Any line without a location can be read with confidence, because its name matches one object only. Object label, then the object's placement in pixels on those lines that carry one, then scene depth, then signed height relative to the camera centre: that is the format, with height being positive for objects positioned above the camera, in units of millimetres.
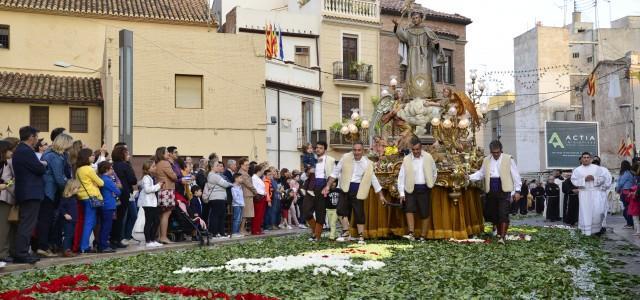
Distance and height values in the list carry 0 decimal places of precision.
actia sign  44938 +1212
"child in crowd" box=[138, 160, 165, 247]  15680 -719
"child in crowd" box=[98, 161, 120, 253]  14477 -677
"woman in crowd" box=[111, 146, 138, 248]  15477 -366
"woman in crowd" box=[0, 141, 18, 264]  12148 -594
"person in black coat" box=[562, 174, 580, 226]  24266 -1371
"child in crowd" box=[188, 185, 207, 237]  17047 -905
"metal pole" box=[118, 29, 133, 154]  20750 +2137
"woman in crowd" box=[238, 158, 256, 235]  19812 -656
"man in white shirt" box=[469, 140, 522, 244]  15484 -367
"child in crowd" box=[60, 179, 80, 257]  13531 -755
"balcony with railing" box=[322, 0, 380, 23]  42031 +8295
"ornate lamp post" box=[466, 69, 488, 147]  17141 +1595
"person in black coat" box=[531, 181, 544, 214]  37656 -1565
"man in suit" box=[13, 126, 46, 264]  12109 -381
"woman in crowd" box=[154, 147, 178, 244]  15922 -417
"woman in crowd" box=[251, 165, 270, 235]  20234 -959
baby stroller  16547 -1261
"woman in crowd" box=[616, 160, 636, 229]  21147 -525
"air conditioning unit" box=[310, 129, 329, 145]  40062 +1504
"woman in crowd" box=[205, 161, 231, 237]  18125 -756
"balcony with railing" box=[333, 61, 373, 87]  42594 +4902
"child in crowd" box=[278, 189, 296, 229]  23219 -1133
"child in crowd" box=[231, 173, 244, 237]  19297 -878
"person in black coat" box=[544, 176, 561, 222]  29047 -1391
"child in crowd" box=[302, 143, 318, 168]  23834 +244
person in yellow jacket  13992 -444
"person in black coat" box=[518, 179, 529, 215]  38281 -1787
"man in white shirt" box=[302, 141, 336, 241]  15703 -489
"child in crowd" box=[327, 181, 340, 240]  15938 -863
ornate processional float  15922 +635
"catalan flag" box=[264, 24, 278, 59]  37853 +5831
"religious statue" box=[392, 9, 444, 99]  18500 +2558
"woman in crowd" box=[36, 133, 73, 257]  13234 -377
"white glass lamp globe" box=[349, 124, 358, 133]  17016 +780
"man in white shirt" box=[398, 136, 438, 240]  15430 -372
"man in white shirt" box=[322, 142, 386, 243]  15438 -348
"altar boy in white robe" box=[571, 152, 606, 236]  18781 -742
